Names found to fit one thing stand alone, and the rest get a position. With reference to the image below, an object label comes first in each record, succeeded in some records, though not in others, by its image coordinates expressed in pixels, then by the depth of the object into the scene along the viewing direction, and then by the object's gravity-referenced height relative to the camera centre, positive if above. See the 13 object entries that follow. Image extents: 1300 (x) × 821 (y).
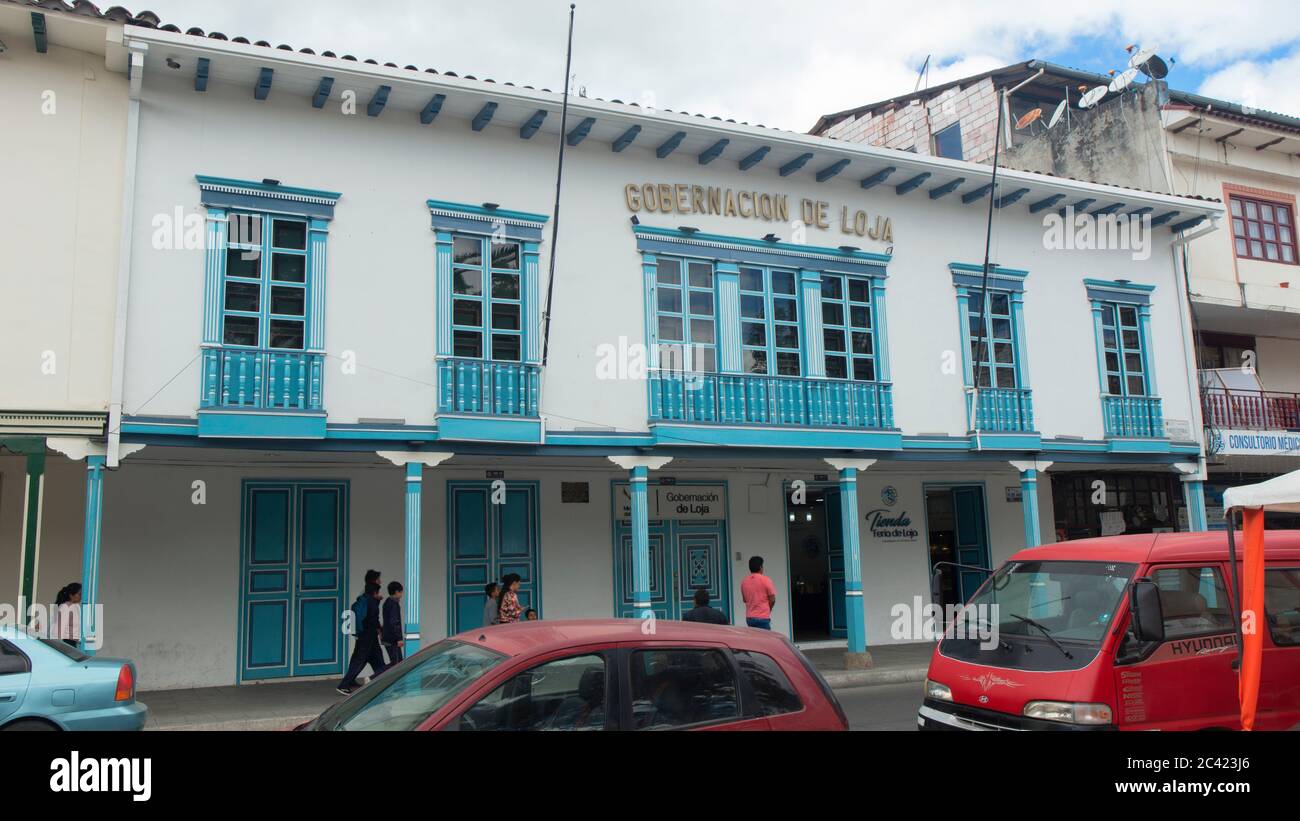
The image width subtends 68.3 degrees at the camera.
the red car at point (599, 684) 4.39 -0.64
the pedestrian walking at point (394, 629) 12.04 -0.90
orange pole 6.17 -0.50
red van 6.21 -0.74
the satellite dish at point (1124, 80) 20.41 +9.75
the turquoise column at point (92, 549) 10.57 +0.18
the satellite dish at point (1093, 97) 21.18 +9.78
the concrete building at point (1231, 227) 19.36 +6.53
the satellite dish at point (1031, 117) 22.92 +10.05
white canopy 6.26 +0.26
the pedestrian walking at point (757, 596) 12.37 -0.62
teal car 7.35 -0.97
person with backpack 11.95 -0.99
